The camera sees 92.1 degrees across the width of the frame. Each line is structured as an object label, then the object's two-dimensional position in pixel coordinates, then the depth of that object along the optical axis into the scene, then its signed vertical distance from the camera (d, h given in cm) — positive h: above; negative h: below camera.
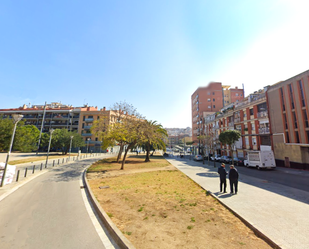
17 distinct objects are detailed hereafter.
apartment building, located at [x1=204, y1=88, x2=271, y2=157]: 2848 +567
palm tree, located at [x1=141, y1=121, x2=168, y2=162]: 1855 +166
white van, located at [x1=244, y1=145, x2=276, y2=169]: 2111 -160
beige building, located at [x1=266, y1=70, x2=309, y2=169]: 2152 +454
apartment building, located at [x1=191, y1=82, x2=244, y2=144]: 6188 +2113
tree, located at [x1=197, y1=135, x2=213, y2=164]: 3067 +173
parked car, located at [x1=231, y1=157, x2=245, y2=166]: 2653 -244
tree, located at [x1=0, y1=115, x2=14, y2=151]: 1691 +116
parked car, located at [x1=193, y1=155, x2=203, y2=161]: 3488 -249
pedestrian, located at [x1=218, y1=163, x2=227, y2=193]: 926 -170
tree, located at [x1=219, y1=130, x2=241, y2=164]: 2329 +185
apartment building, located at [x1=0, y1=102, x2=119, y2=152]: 5681 +1071
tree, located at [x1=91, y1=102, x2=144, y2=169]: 1827 +241
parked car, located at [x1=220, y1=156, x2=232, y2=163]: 3075 -243
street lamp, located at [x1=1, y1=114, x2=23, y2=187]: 1088 +193
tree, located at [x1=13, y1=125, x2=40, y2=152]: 1948 +58
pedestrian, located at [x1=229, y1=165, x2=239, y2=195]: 884 -176
